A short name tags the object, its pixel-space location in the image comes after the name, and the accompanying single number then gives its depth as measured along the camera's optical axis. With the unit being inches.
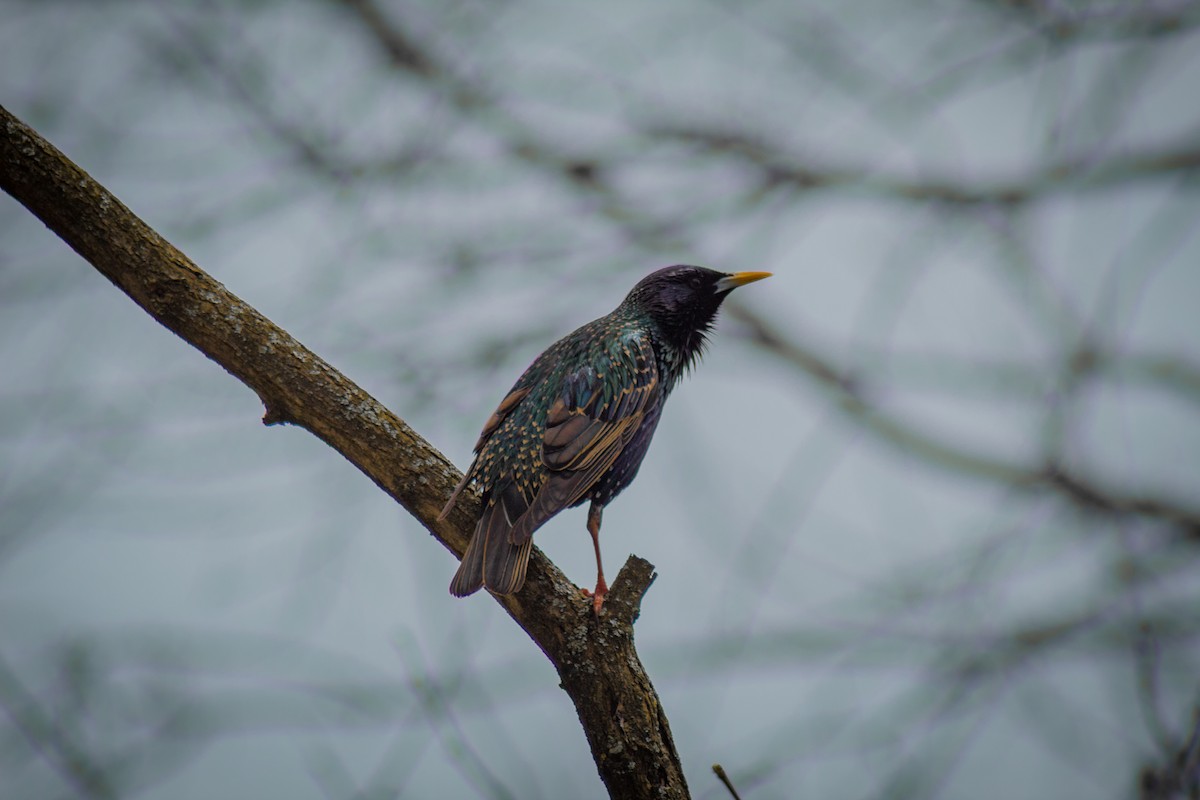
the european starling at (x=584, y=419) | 287.0
